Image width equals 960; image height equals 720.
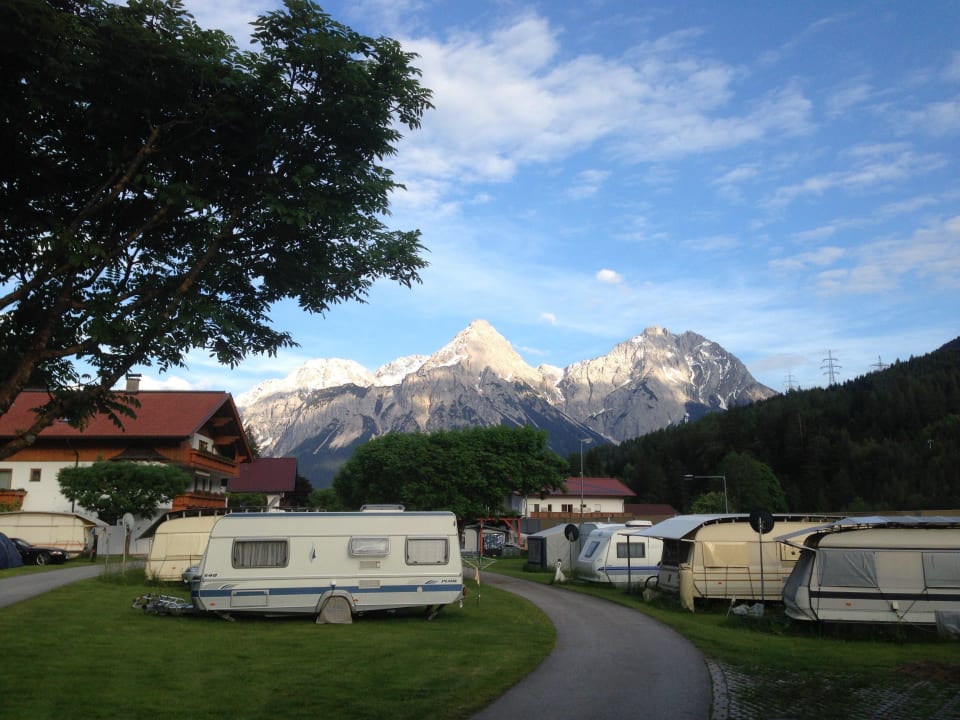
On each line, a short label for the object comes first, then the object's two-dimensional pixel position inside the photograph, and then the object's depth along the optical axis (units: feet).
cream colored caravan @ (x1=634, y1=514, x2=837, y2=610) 73.97
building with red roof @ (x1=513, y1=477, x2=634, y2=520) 399.44
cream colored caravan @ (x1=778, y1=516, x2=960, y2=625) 56.54
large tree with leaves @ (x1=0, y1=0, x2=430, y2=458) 33.63
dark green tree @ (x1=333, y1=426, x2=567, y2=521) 202.90
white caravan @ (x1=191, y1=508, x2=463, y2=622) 61.57
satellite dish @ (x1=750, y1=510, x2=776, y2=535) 68.13
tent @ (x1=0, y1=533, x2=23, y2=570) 112.47
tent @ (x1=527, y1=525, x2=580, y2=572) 137.08
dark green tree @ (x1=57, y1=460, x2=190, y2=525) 139.85
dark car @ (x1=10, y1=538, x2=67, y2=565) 125.08
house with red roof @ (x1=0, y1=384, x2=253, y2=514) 157.99
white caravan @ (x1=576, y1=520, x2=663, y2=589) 100.53
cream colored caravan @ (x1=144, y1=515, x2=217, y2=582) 93.45
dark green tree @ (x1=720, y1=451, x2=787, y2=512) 339.16
